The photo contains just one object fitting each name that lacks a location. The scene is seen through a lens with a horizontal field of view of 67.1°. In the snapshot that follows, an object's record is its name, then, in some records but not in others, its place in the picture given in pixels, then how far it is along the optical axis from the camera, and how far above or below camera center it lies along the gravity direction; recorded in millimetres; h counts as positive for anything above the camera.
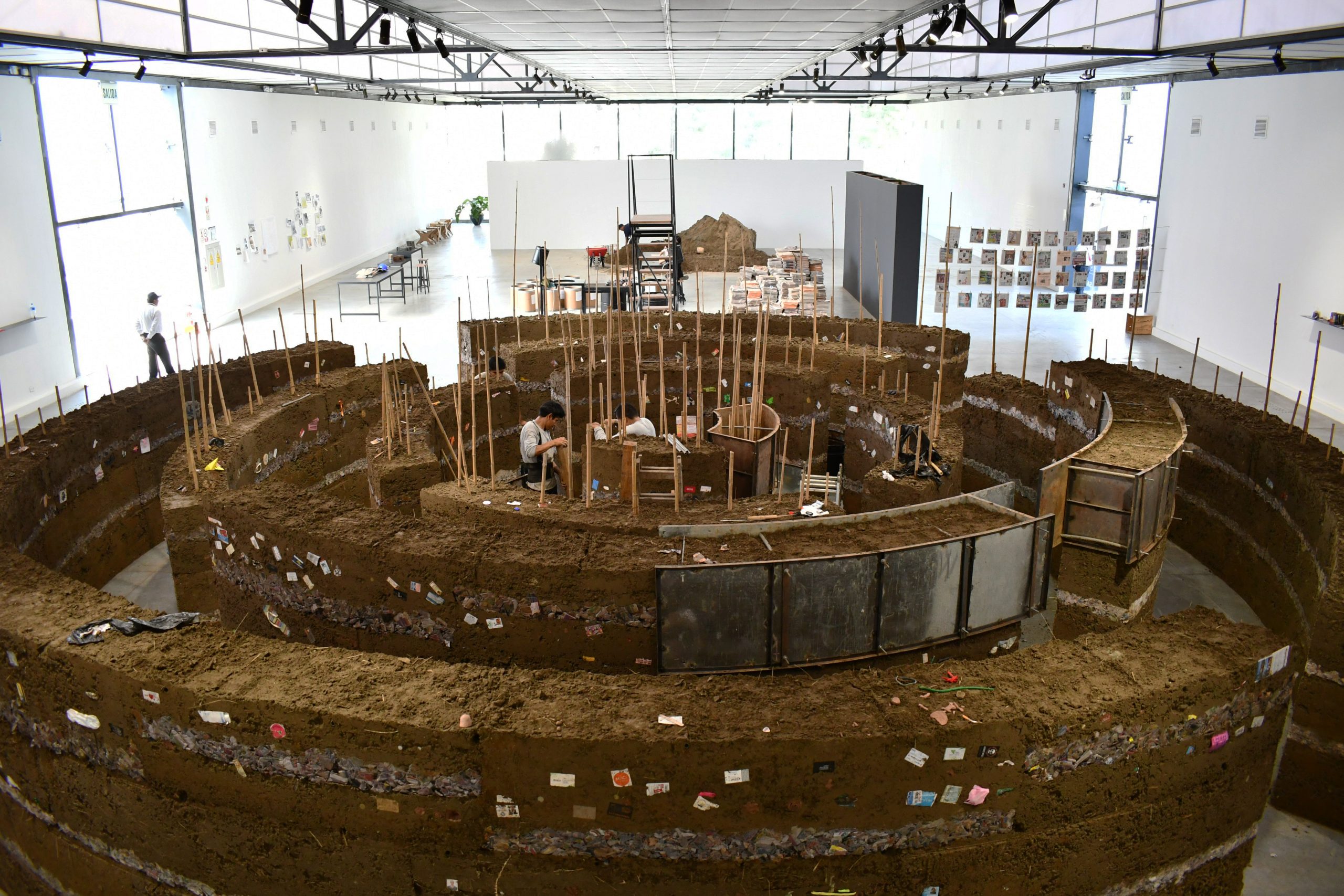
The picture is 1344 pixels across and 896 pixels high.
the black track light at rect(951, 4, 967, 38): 10692 +1935
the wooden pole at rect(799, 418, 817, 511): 7547 -2118
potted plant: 41188 -216
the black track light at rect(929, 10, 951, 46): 11477 +1972
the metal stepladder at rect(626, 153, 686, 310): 19219 -1209
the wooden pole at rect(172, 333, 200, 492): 8320 -2070
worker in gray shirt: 9695 -2254
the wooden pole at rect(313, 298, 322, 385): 11336 -1827
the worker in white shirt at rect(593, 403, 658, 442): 10023 -2176
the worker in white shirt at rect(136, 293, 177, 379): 14406 -1772
